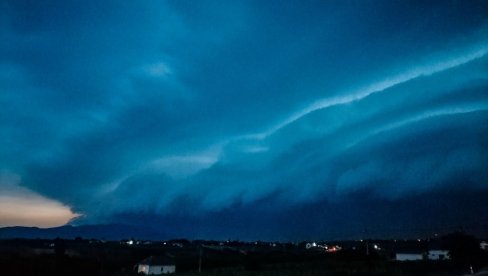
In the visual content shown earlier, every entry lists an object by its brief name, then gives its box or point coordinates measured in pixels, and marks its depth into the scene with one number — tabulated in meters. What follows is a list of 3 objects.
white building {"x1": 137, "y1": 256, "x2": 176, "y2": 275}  76.94
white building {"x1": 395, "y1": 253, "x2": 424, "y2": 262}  98.14
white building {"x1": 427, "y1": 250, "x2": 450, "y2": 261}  95.62
